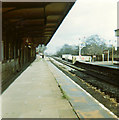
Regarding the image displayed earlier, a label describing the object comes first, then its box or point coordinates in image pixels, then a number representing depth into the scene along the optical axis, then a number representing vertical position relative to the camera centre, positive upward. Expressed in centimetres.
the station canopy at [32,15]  703 +220
